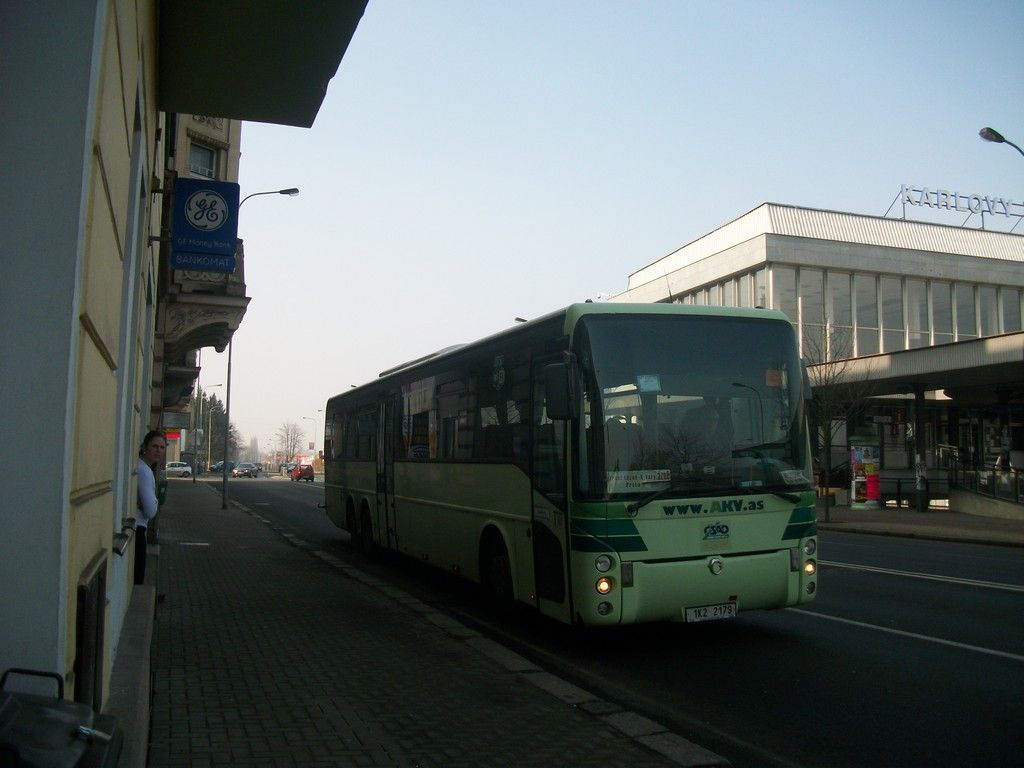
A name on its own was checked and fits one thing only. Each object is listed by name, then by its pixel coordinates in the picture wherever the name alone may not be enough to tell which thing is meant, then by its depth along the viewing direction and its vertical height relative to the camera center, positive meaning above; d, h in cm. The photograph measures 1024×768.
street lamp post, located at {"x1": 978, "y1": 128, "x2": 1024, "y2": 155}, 2082 +702
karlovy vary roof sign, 5409 +1497
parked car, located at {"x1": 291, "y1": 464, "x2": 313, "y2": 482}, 7456 -64
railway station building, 4616 +892
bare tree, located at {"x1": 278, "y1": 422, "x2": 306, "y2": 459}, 16525 +424
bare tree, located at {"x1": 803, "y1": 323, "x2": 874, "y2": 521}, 3056 +249
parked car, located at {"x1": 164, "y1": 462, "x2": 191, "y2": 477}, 7825 -47
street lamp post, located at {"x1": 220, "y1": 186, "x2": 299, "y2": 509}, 3003 +228
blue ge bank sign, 1223 +303
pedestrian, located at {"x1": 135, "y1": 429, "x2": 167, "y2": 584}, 912 -19
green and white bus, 807 -4
